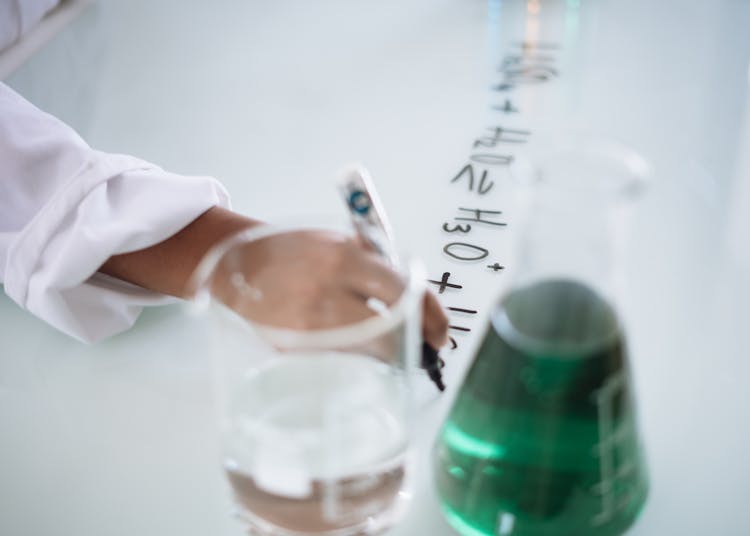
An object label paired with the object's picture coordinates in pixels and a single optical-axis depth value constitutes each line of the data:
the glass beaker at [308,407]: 0.36
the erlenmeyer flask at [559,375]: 0.37
